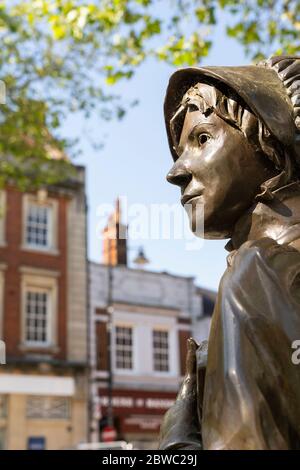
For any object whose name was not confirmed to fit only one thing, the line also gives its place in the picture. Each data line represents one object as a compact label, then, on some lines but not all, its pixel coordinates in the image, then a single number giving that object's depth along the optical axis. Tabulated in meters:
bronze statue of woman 1.29
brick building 20.62
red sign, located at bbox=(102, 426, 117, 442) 18.72
